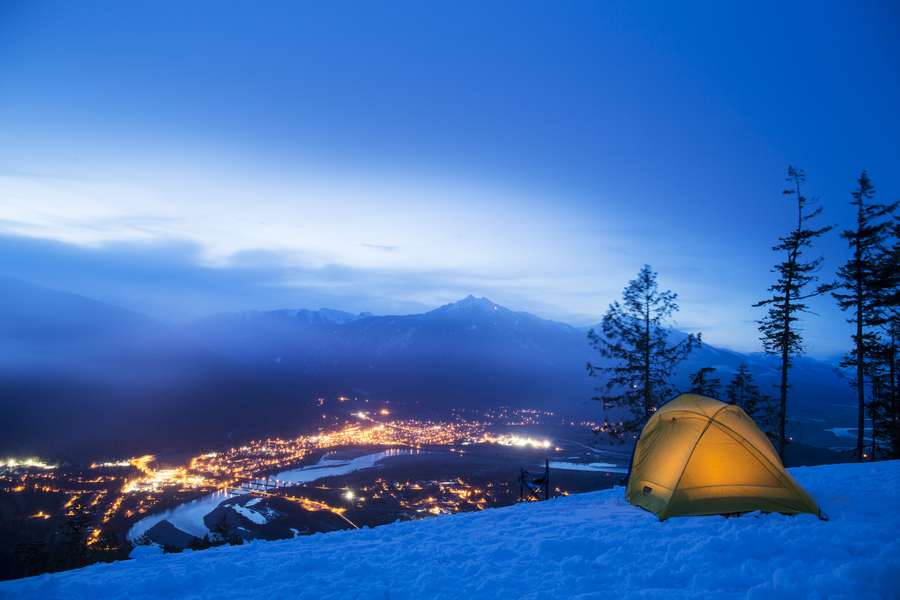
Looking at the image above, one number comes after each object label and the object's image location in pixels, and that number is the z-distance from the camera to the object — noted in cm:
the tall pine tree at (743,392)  2847
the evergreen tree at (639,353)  2098
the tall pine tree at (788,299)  2025
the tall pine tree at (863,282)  1942
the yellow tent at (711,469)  845
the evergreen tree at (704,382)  2202
